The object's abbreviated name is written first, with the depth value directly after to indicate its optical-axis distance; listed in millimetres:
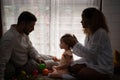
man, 1964
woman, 2045
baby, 2244
